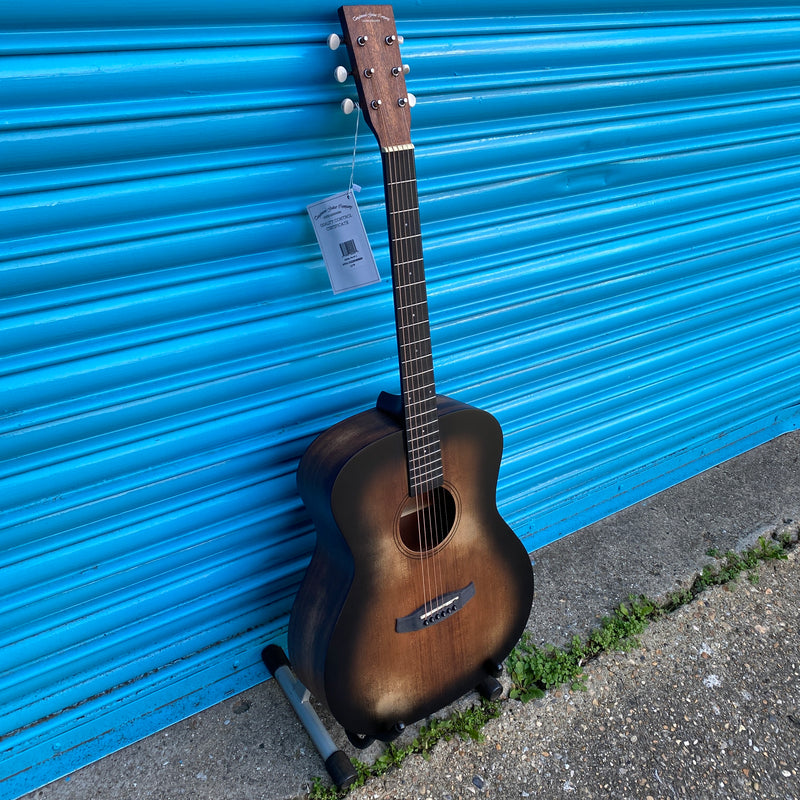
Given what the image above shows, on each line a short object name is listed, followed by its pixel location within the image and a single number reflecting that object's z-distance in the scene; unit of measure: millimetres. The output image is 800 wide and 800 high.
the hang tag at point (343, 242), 1641
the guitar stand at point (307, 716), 1934
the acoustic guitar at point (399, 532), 1605
